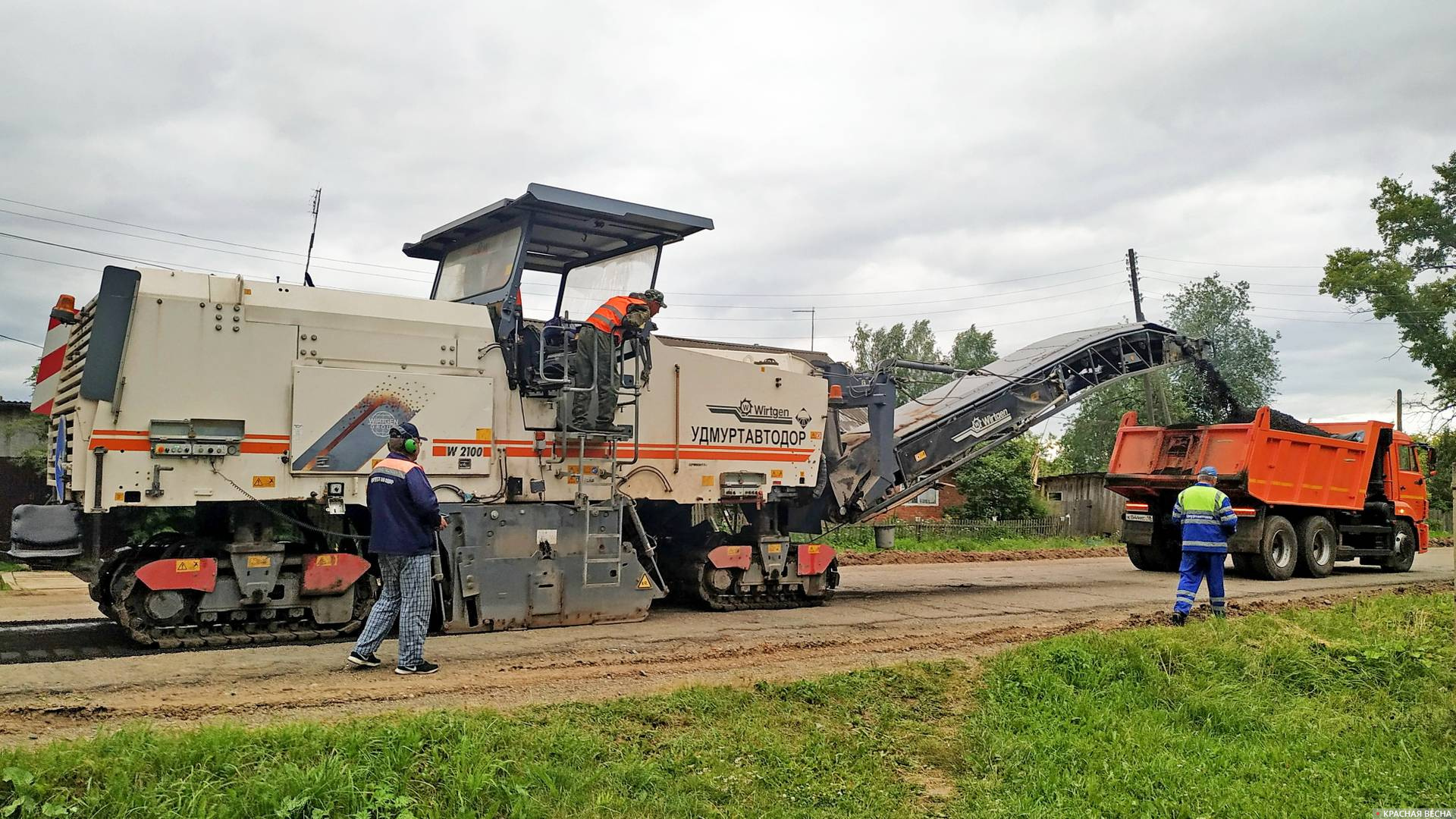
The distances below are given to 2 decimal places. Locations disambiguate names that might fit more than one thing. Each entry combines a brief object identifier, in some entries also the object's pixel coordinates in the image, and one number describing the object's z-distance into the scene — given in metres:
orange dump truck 14.46
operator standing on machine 8.91
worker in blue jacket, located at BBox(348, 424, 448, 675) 6.83
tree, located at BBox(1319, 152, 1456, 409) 27.66
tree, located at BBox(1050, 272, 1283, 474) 39.38
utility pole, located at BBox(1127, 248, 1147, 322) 32.50
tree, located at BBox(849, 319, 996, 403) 55.62
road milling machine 7.41
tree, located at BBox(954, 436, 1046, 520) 26.31
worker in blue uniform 9.74
